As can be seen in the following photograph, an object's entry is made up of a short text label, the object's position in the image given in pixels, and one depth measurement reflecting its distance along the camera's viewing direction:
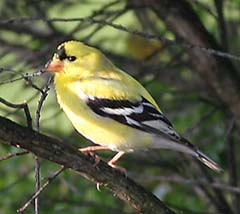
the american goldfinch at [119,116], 8.04
